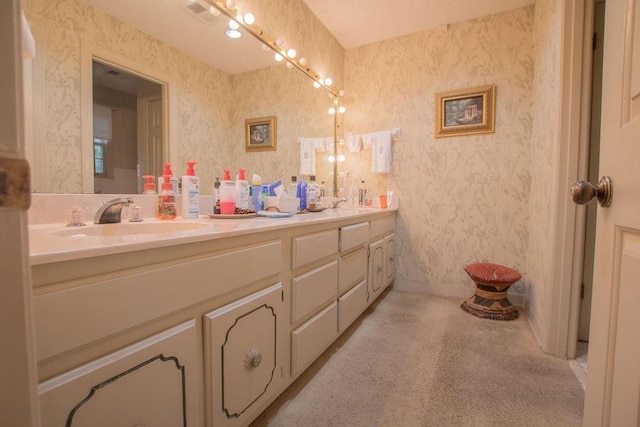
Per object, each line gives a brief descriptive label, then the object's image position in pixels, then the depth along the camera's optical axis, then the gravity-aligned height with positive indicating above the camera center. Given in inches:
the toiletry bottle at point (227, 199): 51.9 -0.5
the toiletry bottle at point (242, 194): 54.4 +0.4
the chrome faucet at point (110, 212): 39.8 -2.3
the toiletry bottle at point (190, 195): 48.5 +0.1
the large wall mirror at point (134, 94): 36.6 +15.7
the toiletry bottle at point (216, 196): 52.4 +0.0
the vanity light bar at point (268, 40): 57.6 +36.5
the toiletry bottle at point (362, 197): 104.5 +0.1
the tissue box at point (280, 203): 60.1 -1.3
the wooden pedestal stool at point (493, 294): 78.5 -26.2
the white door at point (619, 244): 19.0 -3.2
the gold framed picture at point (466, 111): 89.3 +27.1
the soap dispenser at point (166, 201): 47.1 -0.9
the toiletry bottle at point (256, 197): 61.7 -0.1
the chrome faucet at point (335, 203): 97.5 -1.9
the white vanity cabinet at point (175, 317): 19.7 -11.3
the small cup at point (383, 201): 101.6 -1.2
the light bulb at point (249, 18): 62.5 +37.6
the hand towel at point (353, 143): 105.2 +19.2
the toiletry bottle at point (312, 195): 74.4 +0.5
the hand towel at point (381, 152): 99.3 +15.2
